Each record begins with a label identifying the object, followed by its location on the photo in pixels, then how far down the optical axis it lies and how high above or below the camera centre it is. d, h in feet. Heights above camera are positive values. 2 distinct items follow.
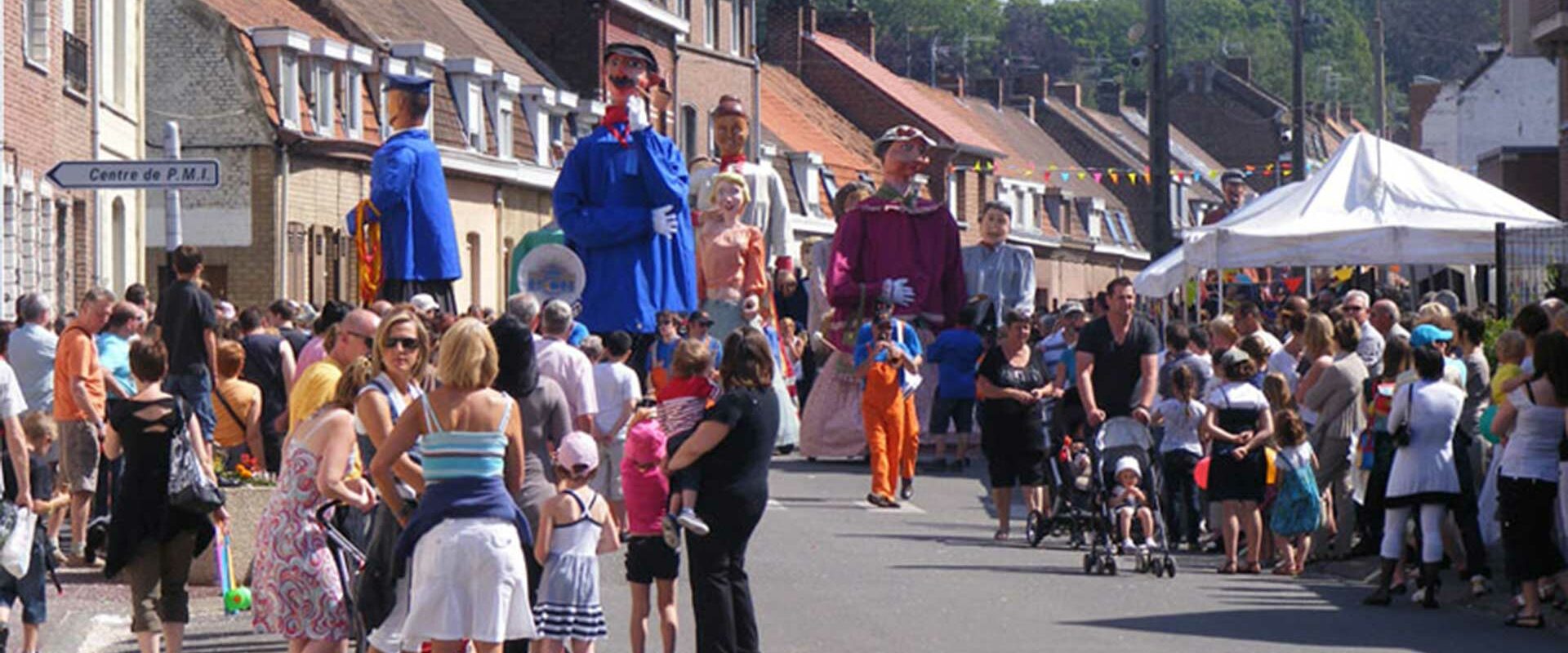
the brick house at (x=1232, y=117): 369.71 +26.93
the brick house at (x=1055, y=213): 281.54 +12.37
